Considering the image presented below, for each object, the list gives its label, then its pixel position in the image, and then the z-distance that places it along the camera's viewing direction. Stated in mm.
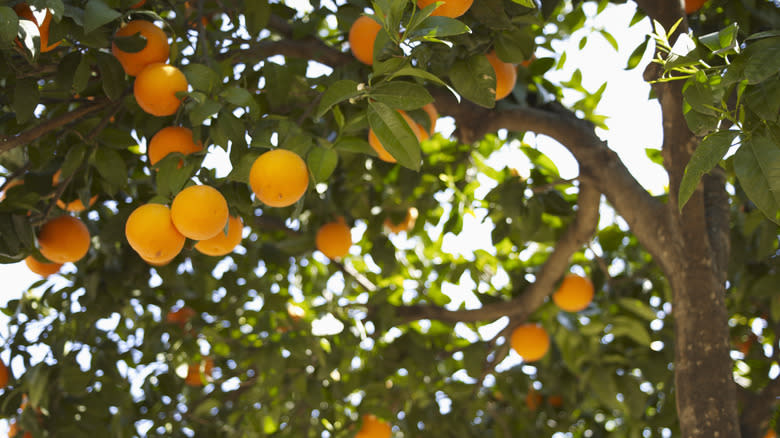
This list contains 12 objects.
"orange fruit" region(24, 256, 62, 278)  2258
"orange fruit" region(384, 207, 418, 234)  3113
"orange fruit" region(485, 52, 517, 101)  1959
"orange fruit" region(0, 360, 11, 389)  2525
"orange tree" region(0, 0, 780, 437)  1467
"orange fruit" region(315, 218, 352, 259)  2900
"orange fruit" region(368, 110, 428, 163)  1720
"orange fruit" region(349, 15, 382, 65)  1853
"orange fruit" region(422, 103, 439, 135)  1977
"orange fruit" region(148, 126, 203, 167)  1680
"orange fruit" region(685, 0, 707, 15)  2229
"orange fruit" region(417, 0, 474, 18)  1446
